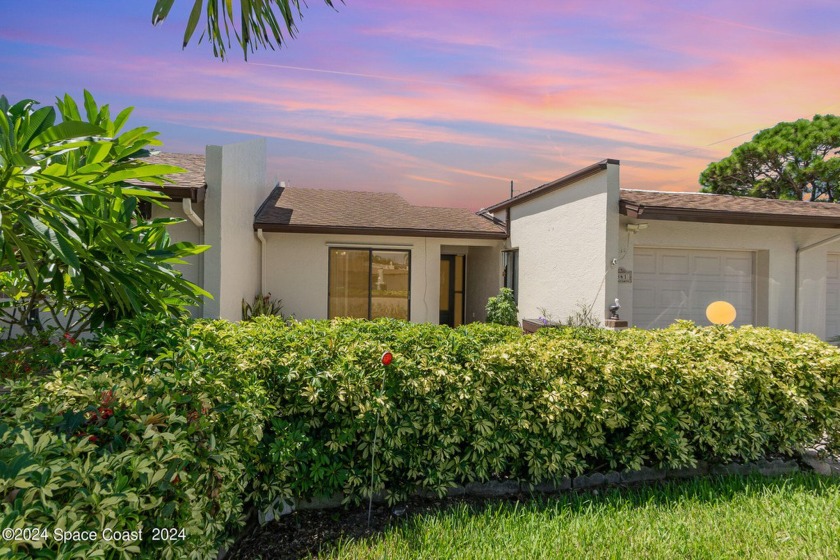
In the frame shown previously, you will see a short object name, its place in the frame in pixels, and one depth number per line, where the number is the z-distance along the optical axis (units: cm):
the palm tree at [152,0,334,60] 521
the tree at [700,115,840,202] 2523
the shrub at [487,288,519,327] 1320
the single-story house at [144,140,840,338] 970
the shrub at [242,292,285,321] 1048
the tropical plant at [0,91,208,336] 319
